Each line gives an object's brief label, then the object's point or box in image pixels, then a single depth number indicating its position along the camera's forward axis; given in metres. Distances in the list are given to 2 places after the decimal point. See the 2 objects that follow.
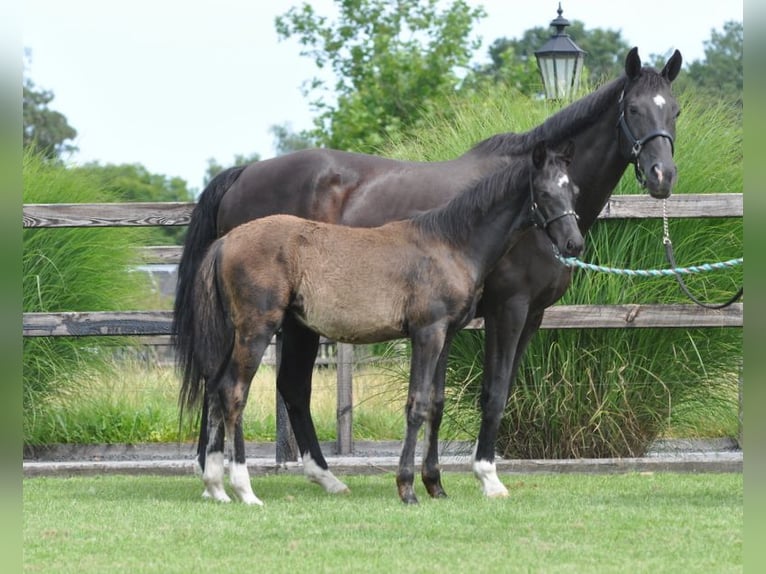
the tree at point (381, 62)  38.69
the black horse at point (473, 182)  11.95
